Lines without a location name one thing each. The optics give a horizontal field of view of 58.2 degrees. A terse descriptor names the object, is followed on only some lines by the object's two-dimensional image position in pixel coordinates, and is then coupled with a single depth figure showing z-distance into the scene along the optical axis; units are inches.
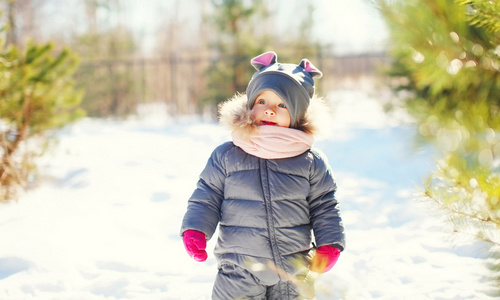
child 74.9
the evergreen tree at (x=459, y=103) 46.9
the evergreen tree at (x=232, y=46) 408.5
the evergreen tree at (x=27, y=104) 158.2
